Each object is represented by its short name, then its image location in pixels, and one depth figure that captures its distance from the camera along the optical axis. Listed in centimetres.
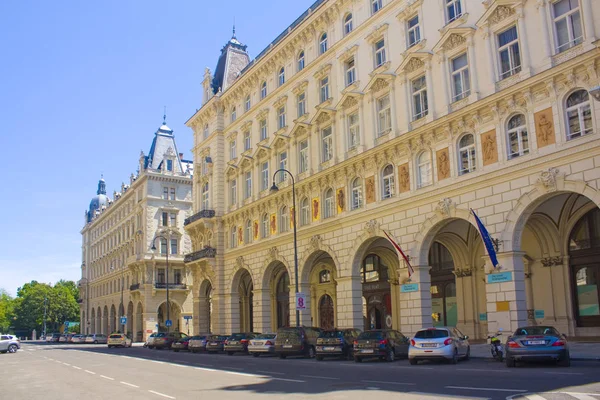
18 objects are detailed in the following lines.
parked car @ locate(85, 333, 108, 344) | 7675
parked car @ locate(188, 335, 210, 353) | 4119
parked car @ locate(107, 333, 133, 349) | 5656
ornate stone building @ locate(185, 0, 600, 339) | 2384
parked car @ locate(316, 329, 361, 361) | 2658
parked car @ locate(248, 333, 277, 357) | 3250
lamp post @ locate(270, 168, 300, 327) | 3278
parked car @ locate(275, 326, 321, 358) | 2902
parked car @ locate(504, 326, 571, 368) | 1815
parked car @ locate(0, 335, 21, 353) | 4776
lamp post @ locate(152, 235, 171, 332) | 7638
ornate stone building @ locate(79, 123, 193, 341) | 7649
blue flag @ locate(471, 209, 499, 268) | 2464
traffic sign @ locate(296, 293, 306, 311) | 3142
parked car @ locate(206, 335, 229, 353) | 3956
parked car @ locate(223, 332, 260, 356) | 3666
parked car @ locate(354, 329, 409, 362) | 2400
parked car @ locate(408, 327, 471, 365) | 2125
